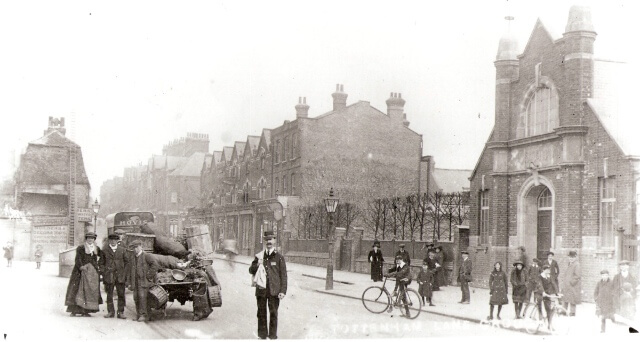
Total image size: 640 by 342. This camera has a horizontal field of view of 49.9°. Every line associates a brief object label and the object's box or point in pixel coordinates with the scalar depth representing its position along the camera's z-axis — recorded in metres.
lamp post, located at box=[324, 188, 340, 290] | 20.97
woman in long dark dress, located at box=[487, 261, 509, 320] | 14.41
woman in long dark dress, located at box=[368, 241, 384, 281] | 24.81
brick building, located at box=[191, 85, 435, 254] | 42.09
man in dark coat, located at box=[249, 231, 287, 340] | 10.82
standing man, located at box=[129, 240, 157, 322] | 12.88
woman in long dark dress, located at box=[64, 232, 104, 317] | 13.09
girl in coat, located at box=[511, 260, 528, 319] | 14.20
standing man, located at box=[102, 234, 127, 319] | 13.27
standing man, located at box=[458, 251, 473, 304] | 17.98
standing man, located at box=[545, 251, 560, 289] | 14.75
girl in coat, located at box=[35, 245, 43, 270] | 28.00
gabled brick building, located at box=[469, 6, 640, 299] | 17.66
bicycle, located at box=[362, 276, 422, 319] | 14.52
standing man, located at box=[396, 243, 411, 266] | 19.57
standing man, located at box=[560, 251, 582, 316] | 15.41
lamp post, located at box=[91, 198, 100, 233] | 37.62
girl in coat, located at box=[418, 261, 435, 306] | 17.42
